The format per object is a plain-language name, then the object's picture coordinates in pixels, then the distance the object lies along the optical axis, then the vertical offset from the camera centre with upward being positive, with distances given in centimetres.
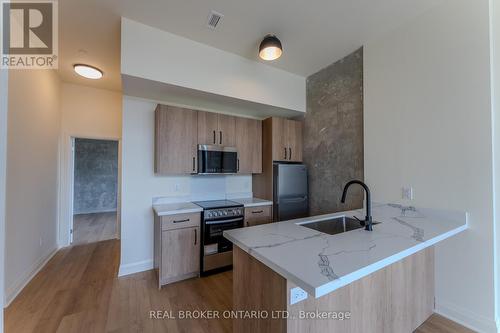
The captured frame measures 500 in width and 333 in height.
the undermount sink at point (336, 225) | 187 -54
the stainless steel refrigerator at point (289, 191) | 321 -37
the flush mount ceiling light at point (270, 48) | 221 +132
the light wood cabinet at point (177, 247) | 245 -99
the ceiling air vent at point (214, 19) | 210 +159
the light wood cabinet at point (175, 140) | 269 +39
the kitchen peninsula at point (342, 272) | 101 -61
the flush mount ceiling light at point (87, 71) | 305 +150
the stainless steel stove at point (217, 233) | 267 -87
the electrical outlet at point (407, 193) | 214 -27
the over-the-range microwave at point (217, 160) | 291 +12
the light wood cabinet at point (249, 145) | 326 +39
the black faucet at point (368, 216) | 155 -37
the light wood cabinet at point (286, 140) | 334 +48
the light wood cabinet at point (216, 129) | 295 +59
